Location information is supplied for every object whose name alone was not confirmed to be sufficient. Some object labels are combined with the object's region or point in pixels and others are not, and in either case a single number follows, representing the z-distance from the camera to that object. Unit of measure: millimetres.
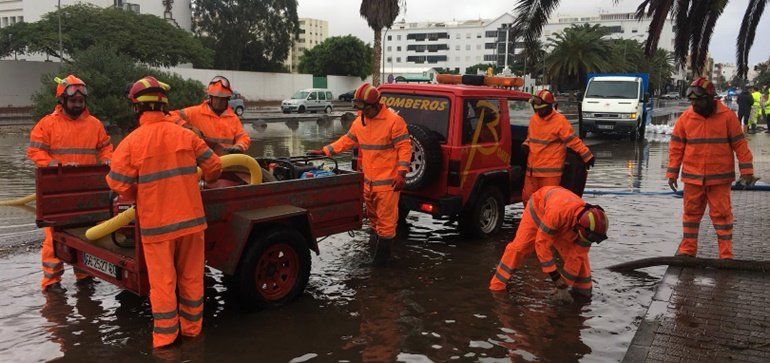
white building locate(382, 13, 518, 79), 135250
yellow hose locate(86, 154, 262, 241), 4934
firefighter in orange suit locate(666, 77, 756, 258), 6598
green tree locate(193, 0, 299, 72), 62531
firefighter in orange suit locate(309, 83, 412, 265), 6535
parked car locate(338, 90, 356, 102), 60531
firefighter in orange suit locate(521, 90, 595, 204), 7703
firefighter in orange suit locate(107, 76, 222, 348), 4305
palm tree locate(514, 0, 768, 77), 7148
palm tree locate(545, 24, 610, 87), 54438
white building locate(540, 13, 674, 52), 119775
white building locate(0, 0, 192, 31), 59906
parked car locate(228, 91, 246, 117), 36656
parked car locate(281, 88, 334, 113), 41781
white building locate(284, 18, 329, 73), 180500
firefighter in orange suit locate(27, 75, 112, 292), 5809
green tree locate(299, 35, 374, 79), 68375
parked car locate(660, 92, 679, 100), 94769
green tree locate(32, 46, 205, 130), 23406
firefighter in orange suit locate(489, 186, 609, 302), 5117
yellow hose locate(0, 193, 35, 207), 9758
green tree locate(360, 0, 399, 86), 35156
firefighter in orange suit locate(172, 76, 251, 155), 6601
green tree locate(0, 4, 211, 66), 38781
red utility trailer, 4963
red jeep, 7379
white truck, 22703
